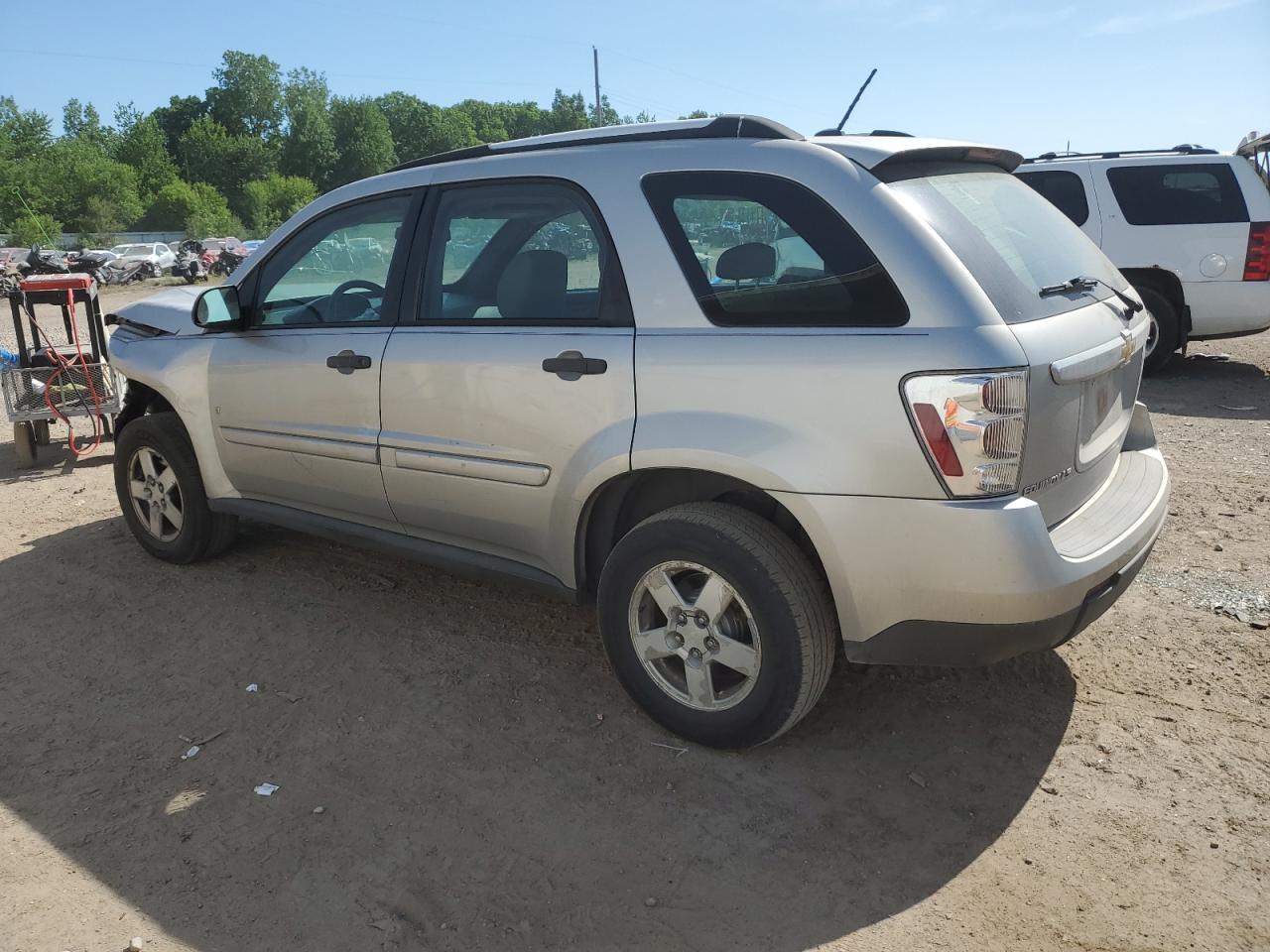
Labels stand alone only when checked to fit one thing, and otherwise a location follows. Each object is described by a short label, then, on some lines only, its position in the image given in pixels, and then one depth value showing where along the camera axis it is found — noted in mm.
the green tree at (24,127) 83438
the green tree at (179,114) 109438
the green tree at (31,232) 50584
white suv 8547
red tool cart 7195
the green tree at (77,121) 101125
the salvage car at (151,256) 38838
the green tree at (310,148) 103688
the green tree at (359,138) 106000
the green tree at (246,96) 107938
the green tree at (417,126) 119938
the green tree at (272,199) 76312
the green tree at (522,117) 130125
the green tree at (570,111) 118000
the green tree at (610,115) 105125
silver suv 2672
